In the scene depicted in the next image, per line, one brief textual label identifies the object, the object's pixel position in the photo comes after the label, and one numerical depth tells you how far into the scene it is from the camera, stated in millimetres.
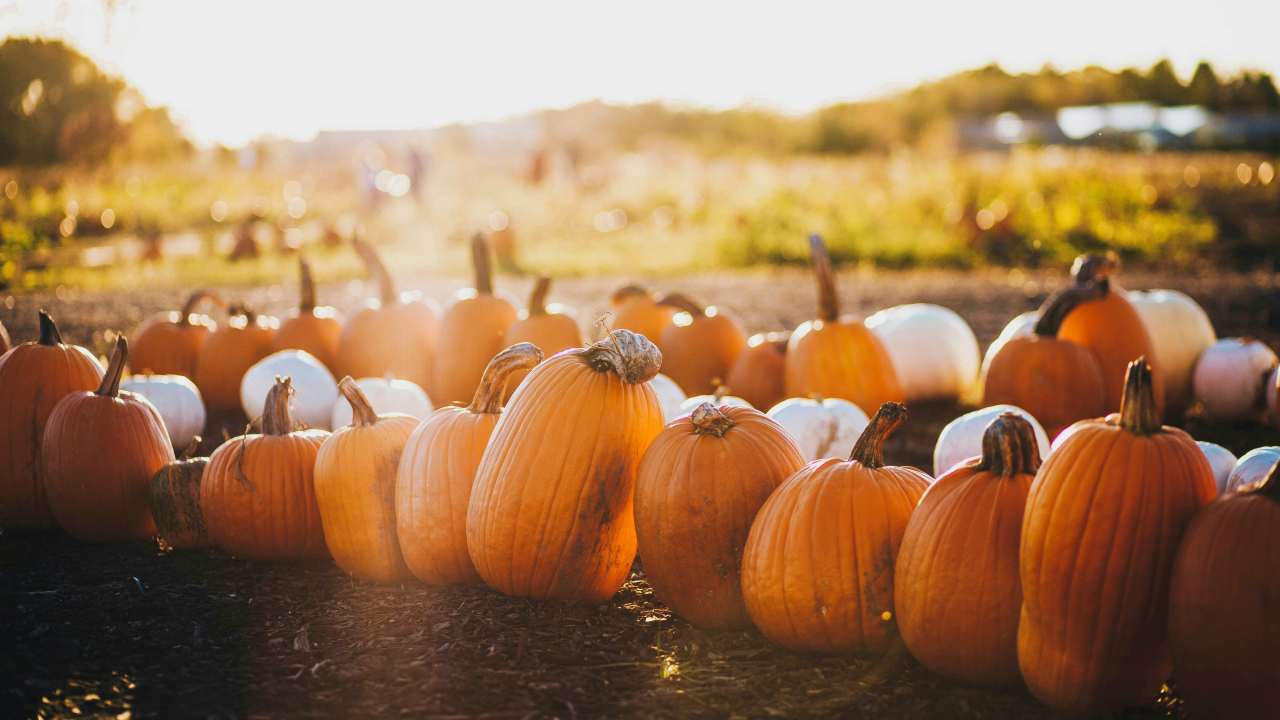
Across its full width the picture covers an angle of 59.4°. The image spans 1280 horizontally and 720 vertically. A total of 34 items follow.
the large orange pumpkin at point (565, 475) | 3678
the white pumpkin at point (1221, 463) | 4215
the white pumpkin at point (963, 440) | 4781
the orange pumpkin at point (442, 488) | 3924
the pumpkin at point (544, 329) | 6039
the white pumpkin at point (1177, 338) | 6855
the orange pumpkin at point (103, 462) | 4438
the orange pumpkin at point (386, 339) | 6684
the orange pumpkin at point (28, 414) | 4656
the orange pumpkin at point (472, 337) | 6410
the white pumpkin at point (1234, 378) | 6398
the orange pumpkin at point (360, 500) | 4031
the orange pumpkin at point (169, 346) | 6938
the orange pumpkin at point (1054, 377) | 5699
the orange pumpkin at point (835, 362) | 6008
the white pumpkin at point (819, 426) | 5152
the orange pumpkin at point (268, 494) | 4207
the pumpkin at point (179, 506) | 4344
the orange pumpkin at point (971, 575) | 3131
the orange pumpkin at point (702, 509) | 3568
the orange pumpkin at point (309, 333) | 6871
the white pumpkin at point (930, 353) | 7180
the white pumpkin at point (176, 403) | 5867
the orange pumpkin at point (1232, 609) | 2756
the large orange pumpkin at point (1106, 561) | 2959
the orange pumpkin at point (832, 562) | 3344
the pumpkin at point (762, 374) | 6234
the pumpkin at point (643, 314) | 6695
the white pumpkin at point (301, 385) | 6145
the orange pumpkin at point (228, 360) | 6832
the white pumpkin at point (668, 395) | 5496
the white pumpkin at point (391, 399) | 5762
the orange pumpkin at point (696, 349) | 6414
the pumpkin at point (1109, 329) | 6102
